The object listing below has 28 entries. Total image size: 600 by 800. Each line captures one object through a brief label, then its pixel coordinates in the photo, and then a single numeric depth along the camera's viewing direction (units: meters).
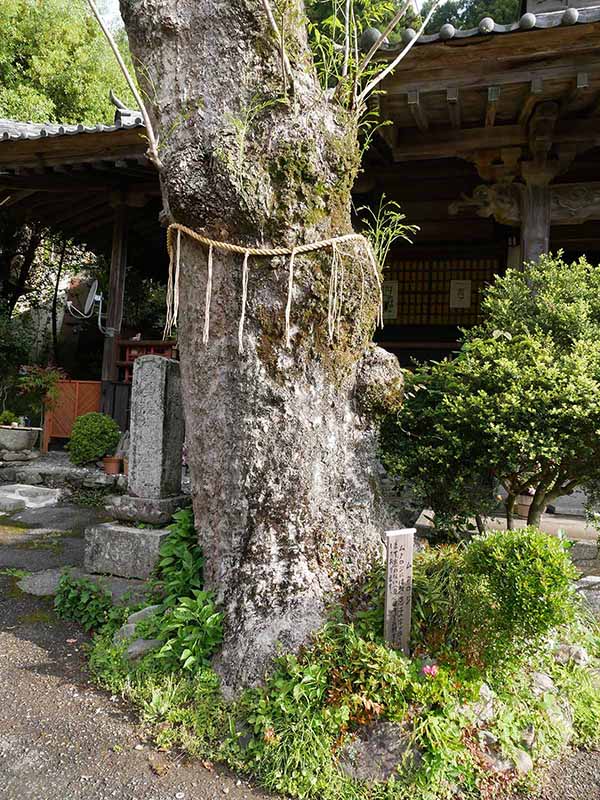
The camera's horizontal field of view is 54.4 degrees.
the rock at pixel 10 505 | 6.92
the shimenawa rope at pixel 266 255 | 2.93
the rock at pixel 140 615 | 3.39
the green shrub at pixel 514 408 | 2.92
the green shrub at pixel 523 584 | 2.34
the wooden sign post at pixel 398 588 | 2.61
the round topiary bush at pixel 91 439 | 7.68
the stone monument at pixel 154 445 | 4.27
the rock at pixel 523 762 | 2.41
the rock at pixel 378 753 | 2.31
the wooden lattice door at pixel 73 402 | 8.97
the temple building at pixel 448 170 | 4.91
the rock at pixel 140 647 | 3.08
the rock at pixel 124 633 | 3.30
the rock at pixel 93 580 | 3.90
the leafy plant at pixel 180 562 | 3.27
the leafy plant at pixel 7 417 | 8.73
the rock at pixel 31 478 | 7.80
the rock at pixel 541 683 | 2.78
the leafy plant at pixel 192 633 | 2.85
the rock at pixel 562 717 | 2.66
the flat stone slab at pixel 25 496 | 7.01
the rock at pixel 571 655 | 3.06
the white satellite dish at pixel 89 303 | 12.02
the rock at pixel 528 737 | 2.52
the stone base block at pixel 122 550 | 4.12
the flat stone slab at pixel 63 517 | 6.33
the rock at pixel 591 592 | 3.56
